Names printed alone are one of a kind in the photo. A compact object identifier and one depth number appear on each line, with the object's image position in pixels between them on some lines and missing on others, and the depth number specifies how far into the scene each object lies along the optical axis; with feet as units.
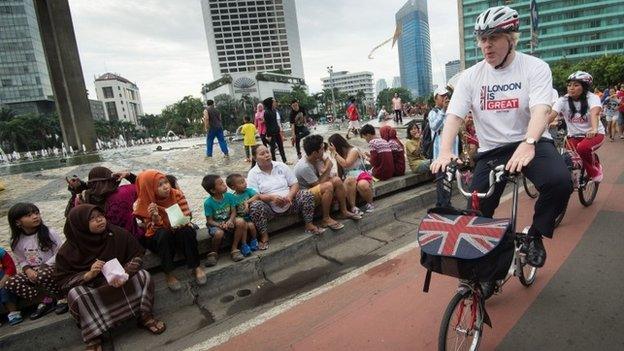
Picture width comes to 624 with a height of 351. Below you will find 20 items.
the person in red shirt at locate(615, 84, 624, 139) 37.86
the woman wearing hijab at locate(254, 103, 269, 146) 35.37
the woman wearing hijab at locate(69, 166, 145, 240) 12.90
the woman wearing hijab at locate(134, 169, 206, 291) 12.43
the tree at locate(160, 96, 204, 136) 308.44
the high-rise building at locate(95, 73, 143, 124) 435.12
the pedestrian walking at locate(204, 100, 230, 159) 36.06
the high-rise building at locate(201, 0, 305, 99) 419.95
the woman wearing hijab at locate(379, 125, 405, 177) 21.41
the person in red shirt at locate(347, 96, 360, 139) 52.95
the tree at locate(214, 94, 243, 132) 279.01
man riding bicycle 7.80
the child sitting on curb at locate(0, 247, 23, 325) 10.96
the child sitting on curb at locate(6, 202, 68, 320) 11.26
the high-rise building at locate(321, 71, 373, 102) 556.92
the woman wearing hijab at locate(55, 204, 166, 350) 10.31
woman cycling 16.49
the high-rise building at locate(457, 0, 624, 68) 262.06
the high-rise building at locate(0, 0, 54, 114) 262.06
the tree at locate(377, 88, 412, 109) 332.64
